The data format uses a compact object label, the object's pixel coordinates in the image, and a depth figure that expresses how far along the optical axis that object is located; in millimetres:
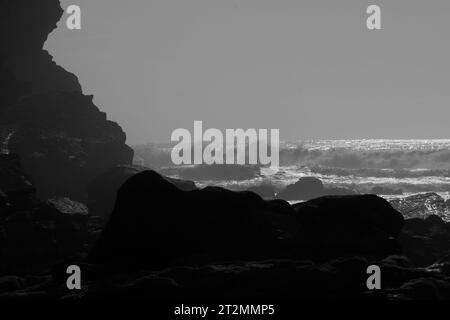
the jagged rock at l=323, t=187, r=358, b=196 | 97750
